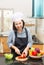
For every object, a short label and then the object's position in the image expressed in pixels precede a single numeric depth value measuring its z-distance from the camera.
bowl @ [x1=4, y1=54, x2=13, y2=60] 1.63
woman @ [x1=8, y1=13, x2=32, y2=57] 1.90
